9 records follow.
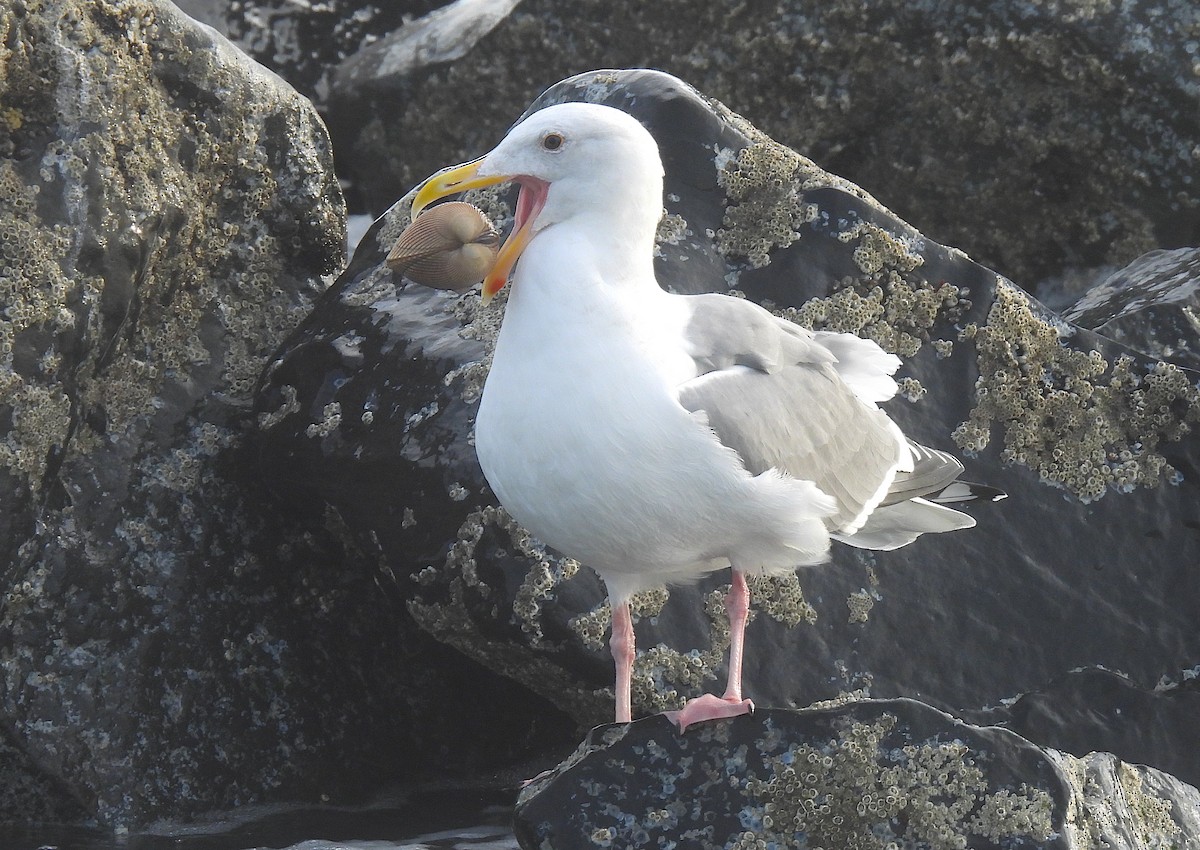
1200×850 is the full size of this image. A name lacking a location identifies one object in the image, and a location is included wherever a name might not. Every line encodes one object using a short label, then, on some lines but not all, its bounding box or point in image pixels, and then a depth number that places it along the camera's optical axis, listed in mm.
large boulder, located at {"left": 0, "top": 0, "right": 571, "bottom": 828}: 10086
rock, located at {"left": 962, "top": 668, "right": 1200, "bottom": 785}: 10359
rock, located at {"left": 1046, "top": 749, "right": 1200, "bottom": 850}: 7762
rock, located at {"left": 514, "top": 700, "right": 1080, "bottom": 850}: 7574
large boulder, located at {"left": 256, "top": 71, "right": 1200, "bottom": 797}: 9922
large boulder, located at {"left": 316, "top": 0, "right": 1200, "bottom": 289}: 14930
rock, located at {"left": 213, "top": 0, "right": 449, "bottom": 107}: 19766
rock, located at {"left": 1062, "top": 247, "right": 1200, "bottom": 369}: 12398
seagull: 7969
